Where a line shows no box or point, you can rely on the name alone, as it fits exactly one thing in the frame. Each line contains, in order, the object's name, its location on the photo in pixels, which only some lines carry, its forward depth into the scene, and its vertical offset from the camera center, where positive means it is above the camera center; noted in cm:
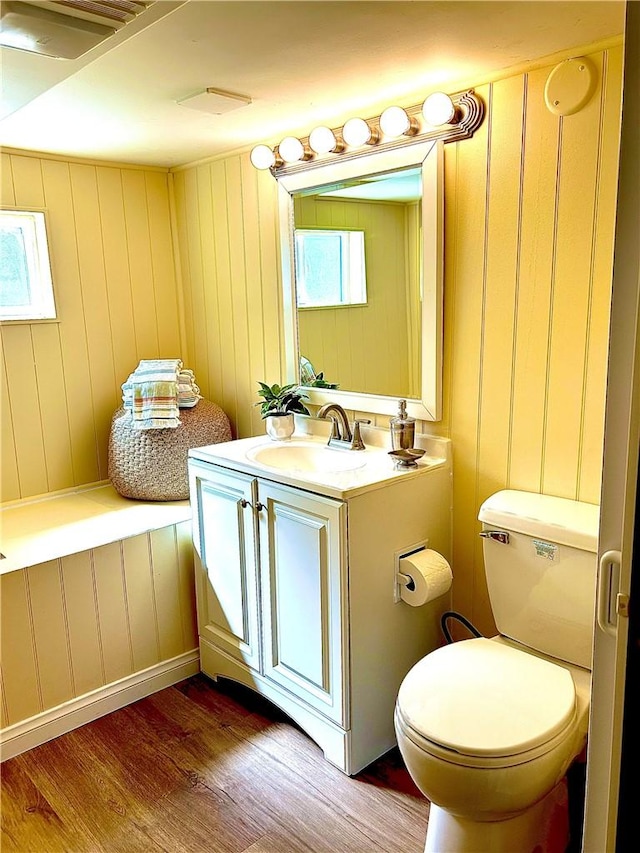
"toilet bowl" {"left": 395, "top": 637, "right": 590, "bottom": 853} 144 -99
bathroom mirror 212 +7
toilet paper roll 199 -84
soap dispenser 215 -43
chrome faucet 241 -46
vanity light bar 194 +53
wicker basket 274 -62
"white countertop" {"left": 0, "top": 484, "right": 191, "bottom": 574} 231 -84
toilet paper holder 204 -85
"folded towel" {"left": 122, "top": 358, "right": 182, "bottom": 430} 272 -38
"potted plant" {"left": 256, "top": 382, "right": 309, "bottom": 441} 258 -42
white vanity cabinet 196 -92
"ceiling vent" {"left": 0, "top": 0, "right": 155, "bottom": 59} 133 +59
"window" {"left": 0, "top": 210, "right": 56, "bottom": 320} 278 +17
